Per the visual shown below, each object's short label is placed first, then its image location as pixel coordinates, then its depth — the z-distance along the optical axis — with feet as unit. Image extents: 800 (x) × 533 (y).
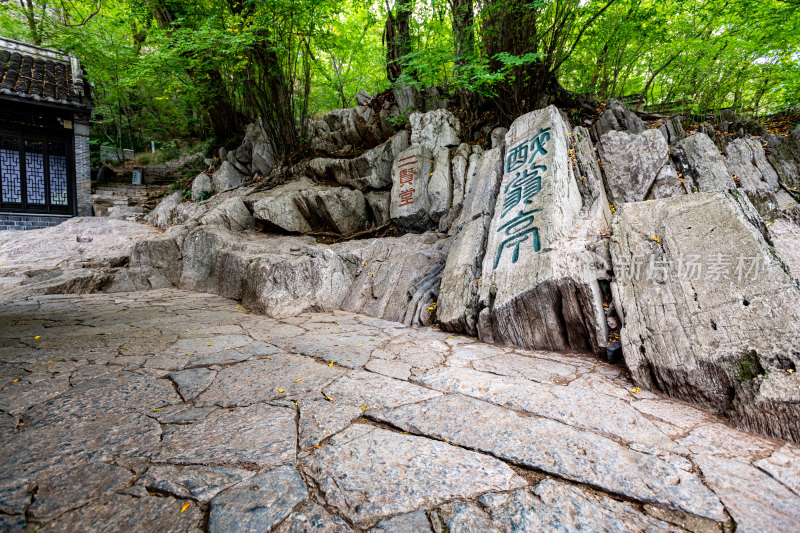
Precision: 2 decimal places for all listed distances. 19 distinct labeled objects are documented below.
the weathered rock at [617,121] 24.30
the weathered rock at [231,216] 27.20
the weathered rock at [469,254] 13.58
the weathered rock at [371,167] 29.43
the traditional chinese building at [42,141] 33.58
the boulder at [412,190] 25.46
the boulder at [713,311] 6.90
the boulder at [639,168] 19.77
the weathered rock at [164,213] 35.35
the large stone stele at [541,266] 10.84
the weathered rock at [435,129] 27.91
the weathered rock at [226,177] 39.40
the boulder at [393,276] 16.33
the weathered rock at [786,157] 20.31
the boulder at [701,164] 19.54
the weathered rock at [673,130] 22.08
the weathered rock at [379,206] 27.96
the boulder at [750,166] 19.99
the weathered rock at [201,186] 39.19
